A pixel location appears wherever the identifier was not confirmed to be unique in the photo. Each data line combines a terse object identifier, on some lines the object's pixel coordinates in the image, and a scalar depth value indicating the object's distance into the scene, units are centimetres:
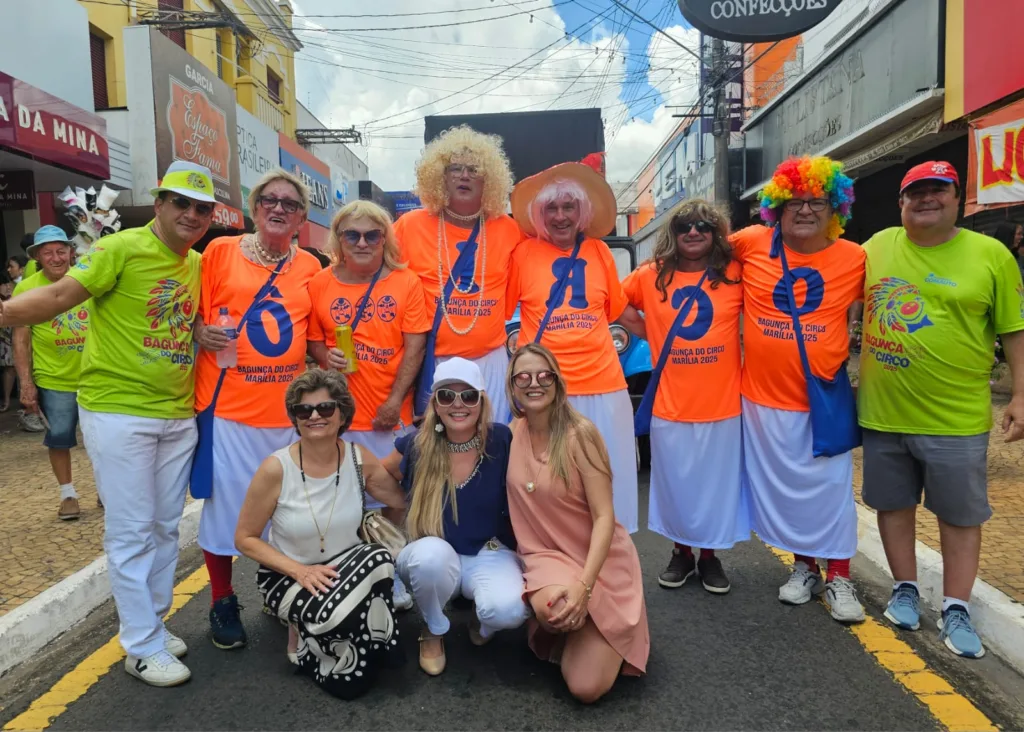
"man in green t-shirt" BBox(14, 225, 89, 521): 500
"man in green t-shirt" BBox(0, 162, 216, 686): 285
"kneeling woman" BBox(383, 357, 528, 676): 287
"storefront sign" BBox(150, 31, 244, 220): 1173
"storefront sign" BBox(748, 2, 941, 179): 855
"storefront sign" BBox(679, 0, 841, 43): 804
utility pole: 1288
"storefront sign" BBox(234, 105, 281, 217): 1518
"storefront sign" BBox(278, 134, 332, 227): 1822
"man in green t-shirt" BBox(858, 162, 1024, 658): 300
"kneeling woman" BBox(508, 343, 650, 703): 264
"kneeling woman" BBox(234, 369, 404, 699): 270
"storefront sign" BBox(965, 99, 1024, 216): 673
